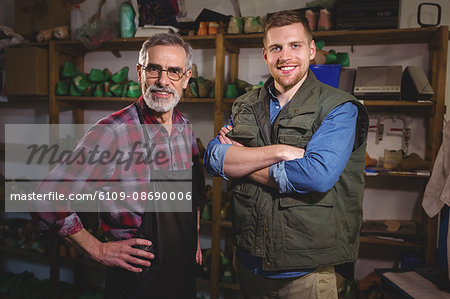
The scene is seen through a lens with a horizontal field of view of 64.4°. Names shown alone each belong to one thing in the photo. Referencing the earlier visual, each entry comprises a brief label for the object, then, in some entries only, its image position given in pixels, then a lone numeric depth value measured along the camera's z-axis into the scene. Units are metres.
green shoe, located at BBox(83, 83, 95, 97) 3.24
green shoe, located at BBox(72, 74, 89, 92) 3.23
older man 1.49
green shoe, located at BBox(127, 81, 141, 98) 3.04
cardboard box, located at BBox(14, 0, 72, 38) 3.32
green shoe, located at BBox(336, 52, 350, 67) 2.62
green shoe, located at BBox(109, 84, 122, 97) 3.10
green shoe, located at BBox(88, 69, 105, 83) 3.24
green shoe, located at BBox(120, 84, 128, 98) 3.09
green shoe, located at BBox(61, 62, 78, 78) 3.27
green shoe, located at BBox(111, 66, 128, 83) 3.14
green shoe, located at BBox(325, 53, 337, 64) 2.53
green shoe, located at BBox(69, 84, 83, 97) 3.27
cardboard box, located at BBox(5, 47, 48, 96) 3.22
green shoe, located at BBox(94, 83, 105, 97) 3.17
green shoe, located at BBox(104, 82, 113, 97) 3.14
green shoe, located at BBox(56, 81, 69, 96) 3.29
